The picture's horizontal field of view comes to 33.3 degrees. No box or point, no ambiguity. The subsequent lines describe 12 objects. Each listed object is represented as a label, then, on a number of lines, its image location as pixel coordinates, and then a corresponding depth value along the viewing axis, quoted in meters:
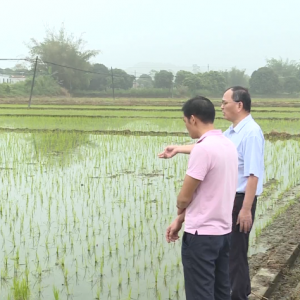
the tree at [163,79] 37.94
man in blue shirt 2.68
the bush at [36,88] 30.42
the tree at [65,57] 35.84
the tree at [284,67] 48.50
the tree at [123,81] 38.25
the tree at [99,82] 38.25
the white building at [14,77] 43.86
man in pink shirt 2.16
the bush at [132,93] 35.53
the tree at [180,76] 38.31
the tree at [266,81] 37.81
